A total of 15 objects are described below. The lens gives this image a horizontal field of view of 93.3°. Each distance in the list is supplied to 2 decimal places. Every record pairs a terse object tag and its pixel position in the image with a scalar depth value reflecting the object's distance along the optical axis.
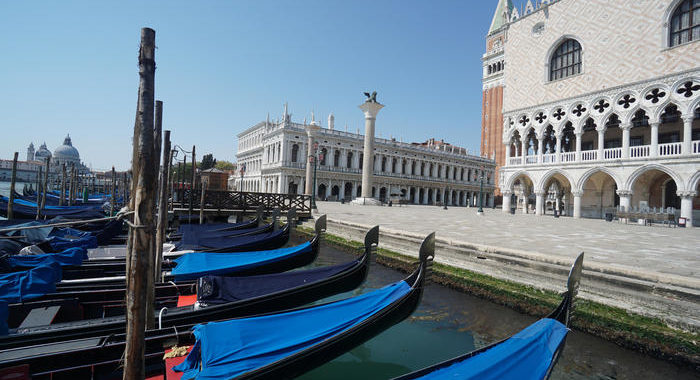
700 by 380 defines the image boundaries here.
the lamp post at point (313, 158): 15.75
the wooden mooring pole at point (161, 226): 4.48
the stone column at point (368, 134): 21.56
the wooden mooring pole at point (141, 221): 2.00
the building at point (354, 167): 35.34
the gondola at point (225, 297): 2.57
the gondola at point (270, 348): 2.12
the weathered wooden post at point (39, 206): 10.89
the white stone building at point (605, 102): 14.10
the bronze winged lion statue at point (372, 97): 21.57
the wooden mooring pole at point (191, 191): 12.41
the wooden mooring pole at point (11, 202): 9.72
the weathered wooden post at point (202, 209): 11.20
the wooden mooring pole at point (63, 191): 15.45
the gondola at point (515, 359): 2.15
